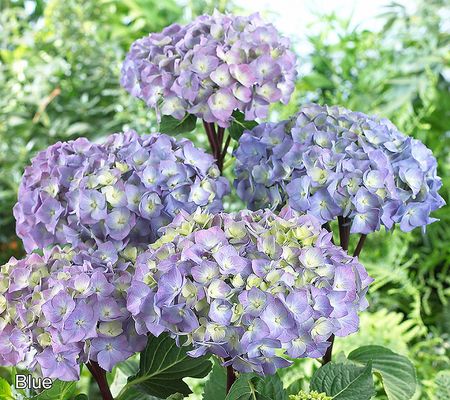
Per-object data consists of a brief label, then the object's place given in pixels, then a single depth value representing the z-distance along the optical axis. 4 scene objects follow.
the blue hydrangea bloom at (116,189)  0.84
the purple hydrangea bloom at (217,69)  0.89
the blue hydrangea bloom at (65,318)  0.71
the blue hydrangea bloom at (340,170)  0.84
